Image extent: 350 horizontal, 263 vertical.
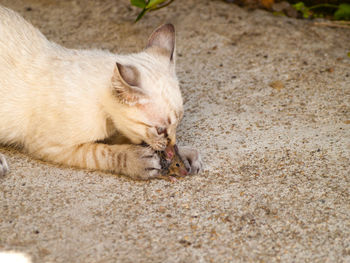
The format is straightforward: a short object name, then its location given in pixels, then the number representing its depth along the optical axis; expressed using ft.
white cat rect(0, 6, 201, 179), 17.37
